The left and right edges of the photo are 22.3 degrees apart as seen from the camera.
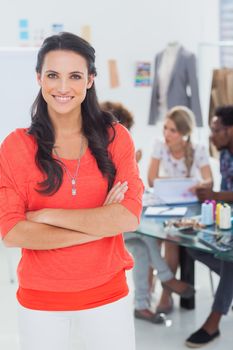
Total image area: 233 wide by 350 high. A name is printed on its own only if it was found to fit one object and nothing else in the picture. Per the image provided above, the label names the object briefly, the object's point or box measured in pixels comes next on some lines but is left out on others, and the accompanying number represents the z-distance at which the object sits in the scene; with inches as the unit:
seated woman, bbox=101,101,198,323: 130.6
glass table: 103.5
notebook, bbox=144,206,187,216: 122.3
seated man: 119.0
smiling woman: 65.5
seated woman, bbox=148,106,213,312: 148.6
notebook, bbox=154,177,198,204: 133.5
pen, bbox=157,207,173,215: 123.6
